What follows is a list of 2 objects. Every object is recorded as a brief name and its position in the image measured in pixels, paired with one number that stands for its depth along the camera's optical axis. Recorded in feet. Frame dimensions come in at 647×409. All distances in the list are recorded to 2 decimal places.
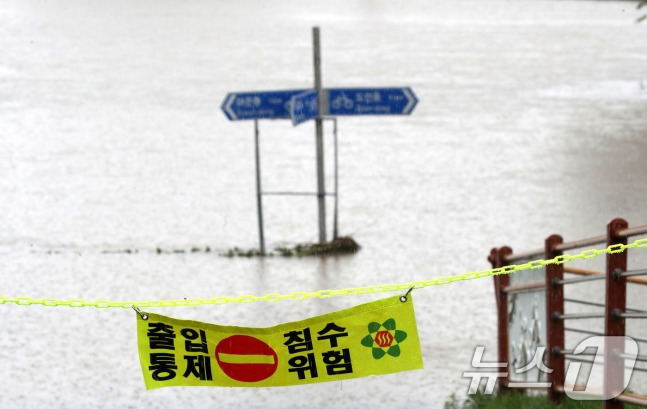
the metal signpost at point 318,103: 73.97
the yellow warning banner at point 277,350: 32.19
